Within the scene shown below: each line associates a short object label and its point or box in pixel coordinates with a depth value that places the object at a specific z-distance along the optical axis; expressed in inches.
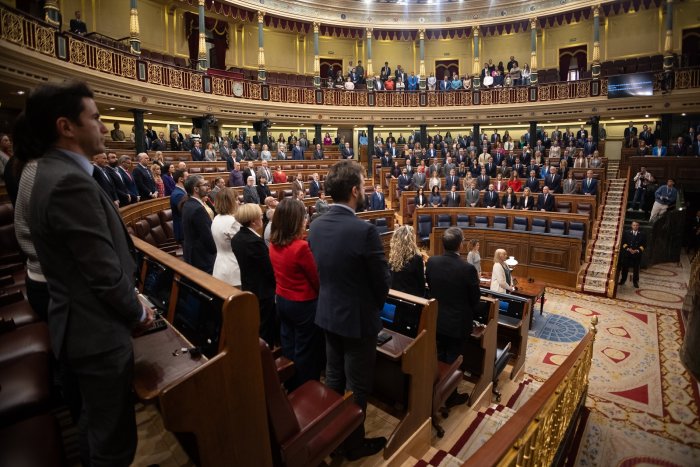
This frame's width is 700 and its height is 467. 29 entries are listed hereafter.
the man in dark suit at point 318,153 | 490.6
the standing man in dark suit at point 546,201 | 330.3
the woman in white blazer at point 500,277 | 196.7
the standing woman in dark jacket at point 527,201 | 339.1
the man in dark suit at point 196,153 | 369.7
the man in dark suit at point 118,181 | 202.2
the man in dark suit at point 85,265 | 42.4
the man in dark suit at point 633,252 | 278.1
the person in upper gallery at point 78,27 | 340.2
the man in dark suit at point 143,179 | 227.3
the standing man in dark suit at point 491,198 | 357.5
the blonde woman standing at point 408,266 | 115.0
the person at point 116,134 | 386.3
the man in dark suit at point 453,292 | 111.5
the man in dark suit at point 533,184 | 367.6
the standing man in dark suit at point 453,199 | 369.7
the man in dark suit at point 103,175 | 126.6
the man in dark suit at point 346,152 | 513.7
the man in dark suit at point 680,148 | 403.5
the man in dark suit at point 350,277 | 69.9
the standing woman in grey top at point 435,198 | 370.0
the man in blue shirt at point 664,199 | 339.0
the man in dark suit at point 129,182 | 214.2
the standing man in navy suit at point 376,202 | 361.7
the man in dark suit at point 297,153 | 466.0
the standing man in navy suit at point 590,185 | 342.0
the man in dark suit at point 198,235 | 119.2
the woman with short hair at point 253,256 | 94.6
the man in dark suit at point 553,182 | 360.2
